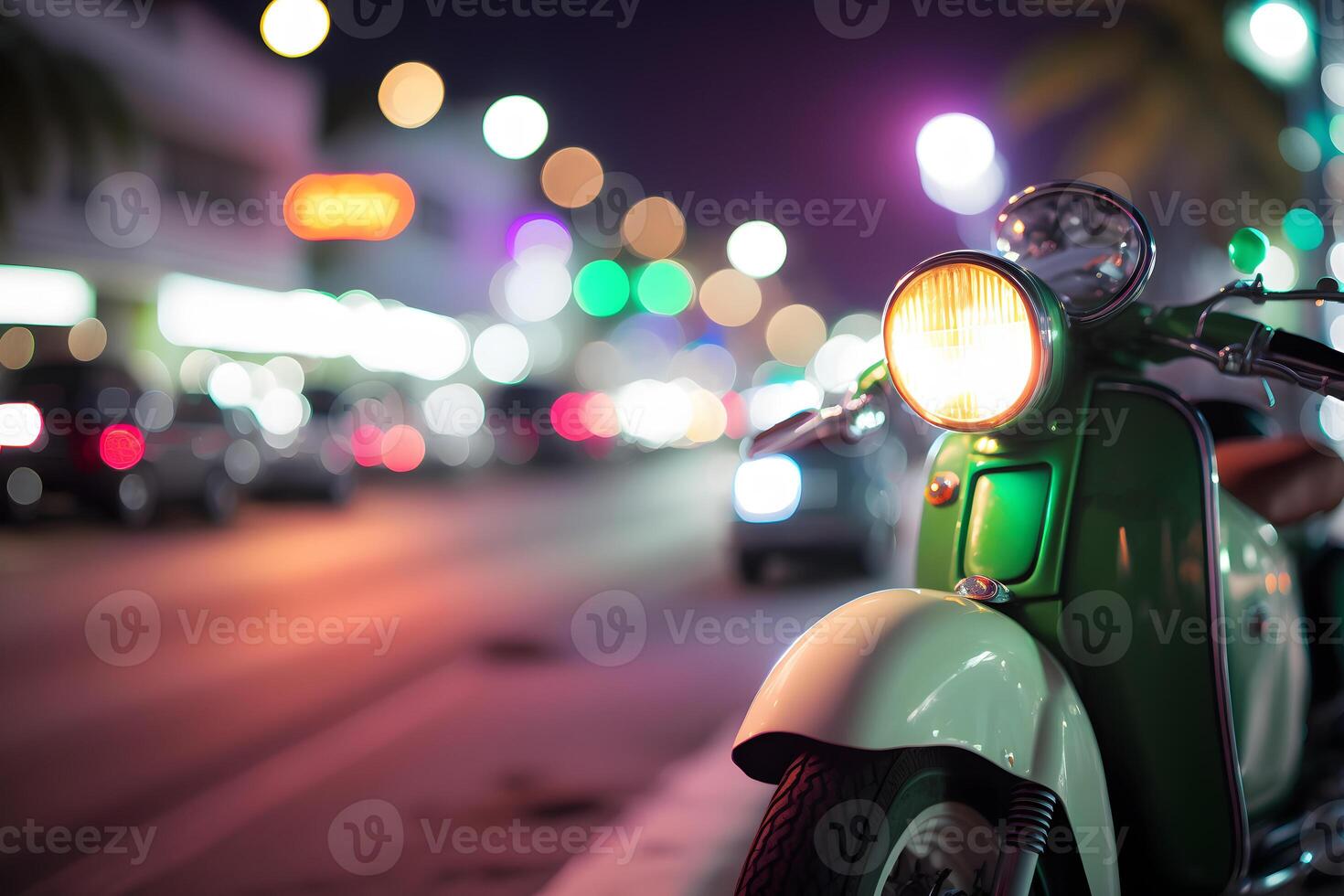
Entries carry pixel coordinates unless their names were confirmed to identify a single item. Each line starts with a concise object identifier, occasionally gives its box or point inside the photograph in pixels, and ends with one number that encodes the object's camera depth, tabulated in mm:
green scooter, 1997
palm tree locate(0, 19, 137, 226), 18781
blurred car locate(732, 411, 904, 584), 9336
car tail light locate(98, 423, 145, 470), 12055
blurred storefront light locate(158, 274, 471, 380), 28625
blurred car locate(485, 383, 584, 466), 25031
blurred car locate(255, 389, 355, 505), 15180
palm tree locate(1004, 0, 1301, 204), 17484
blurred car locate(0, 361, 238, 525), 11953
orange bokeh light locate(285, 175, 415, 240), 32906
